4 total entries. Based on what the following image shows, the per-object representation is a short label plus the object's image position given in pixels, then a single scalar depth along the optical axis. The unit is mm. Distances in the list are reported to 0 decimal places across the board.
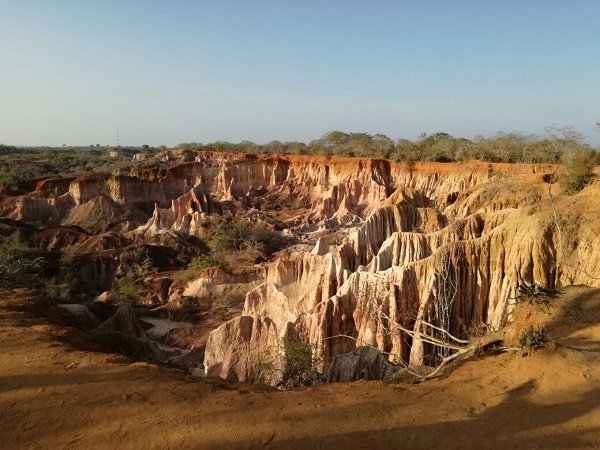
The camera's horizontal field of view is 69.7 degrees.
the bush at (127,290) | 17703
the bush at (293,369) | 8265
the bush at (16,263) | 12796
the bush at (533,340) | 5207
